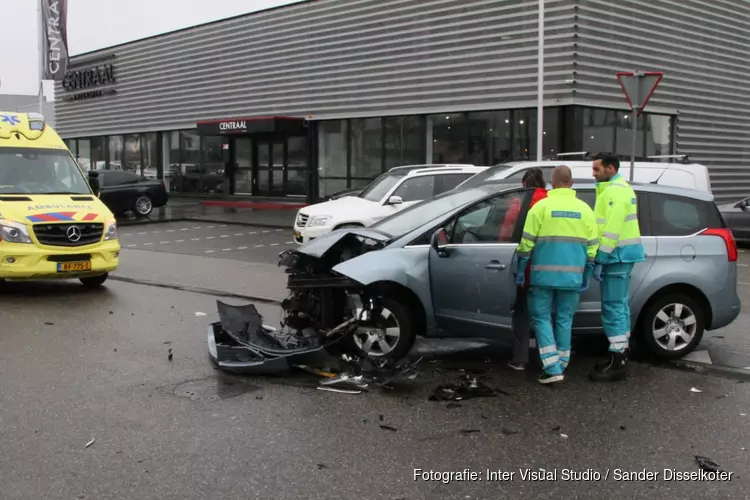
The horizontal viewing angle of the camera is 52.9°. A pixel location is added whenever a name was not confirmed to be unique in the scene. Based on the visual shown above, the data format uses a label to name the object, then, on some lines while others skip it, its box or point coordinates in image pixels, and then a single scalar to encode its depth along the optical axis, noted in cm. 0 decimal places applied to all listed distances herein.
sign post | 1098
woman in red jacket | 643
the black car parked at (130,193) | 2364
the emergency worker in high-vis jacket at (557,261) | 597
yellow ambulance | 958
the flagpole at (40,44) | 2842
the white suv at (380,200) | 1349
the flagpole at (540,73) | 1688
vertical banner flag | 2839
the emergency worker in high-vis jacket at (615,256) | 620
